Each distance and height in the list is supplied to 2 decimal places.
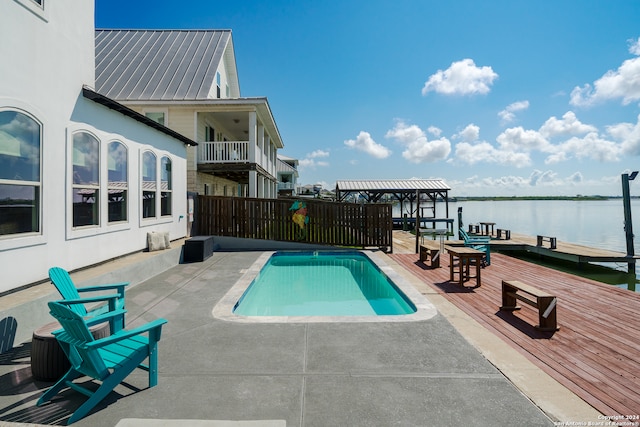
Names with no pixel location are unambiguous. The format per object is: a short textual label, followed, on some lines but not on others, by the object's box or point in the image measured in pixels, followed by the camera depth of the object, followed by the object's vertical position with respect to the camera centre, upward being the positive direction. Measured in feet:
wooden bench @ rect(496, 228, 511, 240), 53.93 -4.22
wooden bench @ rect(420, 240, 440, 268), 27.73 -4.01
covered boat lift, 76.18 +5.75
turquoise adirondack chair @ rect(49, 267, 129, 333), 11.02 -3.08
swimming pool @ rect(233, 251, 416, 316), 20.26 -6.36
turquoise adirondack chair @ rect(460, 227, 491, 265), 28.80 -3.08
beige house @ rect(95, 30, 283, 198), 45.32 +17.67
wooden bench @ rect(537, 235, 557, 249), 44.88 -4.65
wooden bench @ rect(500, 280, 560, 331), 13.74 -4.39
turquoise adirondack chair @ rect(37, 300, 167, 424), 7.94 -4.08
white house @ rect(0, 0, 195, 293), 14.34 +3.54
